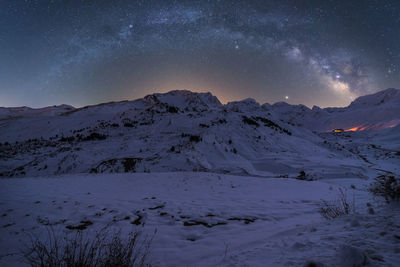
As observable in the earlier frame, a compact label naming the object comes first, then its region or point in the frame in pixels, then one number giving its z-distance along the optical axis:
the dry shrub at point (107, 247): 1.84
